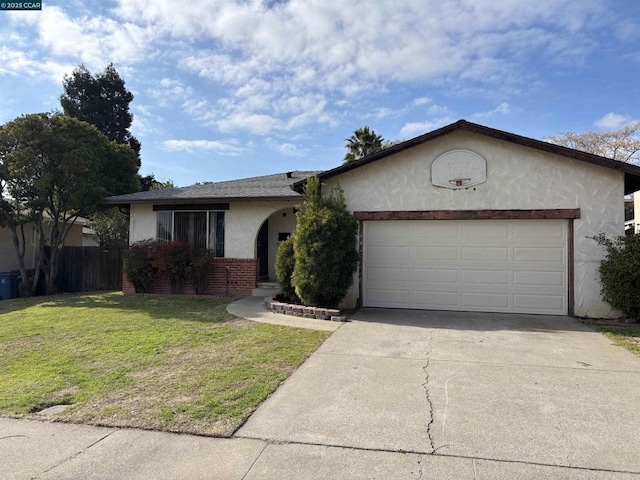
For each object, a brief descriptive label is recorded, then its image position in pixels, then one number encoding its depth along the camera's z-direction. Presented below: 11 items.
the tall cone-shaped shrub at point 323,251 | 8.95
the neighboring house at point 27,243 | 16.84
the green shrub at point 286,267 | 9.96
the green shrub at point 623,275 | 8.08
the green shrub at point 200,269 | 12.29
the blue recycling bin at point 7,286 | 14.97
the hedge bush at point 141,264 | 12.62
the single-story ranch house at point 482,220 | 8.92
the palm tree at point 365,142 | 26.19
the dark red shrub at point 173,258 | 12.26
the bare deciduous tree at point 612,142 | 32.38
